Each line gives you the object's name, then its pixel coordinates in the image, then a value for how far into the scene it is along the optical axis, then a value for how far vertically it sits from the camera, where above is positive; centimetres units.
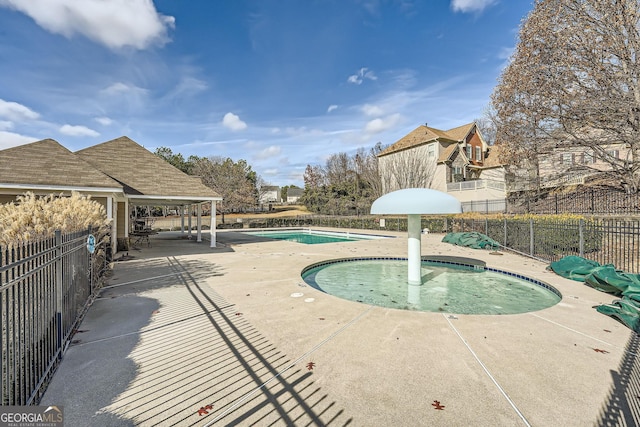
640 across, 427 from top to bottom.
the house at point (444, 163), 2755 +493
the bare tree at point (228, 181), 4000 +474
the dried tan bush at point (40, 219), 410 -12
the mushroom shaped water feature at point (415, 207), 607 +8
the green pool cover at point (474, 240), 1208 -139
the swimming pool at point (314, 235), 2041 -206
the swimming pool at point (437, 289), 569 -197
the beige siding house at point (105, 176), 916 +142
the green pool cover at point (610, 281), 412 -147
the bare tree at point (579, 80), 1147 +609
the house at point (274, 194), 8656 +585
